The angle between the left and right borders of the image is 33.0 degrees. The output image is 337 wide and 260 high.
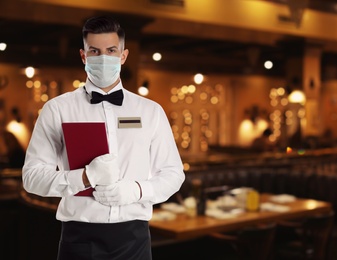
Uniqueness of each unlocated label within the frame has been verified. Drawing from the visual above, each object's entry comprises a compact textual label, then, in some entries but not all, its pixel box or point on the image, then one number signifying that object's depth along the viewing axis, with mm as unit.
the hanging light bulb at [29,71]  8602
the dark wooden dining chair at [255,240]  4238
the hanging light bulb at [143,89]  9704
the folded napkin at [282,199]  5848
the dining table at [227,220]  4383
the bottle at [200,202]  5000
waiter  1665
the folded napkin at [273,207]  5281
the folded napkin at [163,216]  4753
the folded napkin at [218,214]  4863
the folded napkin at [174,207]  5152
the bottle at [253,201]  5248
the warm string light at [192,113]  16641
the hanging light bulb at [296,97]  11320
